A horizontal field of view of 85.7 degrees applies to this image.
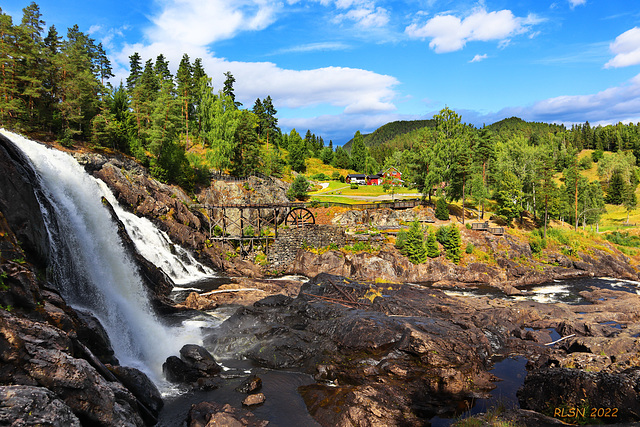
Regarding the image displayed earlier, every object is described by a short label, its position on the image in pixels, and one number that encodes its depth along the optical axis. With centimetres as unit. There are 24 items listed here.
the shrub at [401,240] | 4826
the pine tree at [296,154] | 11600
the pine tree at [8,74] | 4081
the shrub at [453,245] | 4784
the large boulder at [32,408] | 813
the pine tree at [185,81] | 8145
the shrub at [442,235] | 4922
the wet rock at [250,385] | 1672
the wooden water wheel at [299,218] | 5430
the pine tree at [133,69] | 9094
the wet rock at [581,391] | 1196
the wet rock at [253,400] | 1559
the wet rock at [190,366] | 1788
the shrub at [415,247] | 4694
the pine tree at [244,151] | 6975
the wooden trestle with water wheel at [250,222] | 5000
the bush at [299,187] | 7469
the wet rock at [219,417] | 1341
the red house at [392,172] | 11872
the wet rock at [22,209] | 1725
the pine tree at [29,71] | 4345
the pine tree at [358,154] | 14190
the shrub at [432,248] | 4762
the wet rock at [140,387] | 1426
